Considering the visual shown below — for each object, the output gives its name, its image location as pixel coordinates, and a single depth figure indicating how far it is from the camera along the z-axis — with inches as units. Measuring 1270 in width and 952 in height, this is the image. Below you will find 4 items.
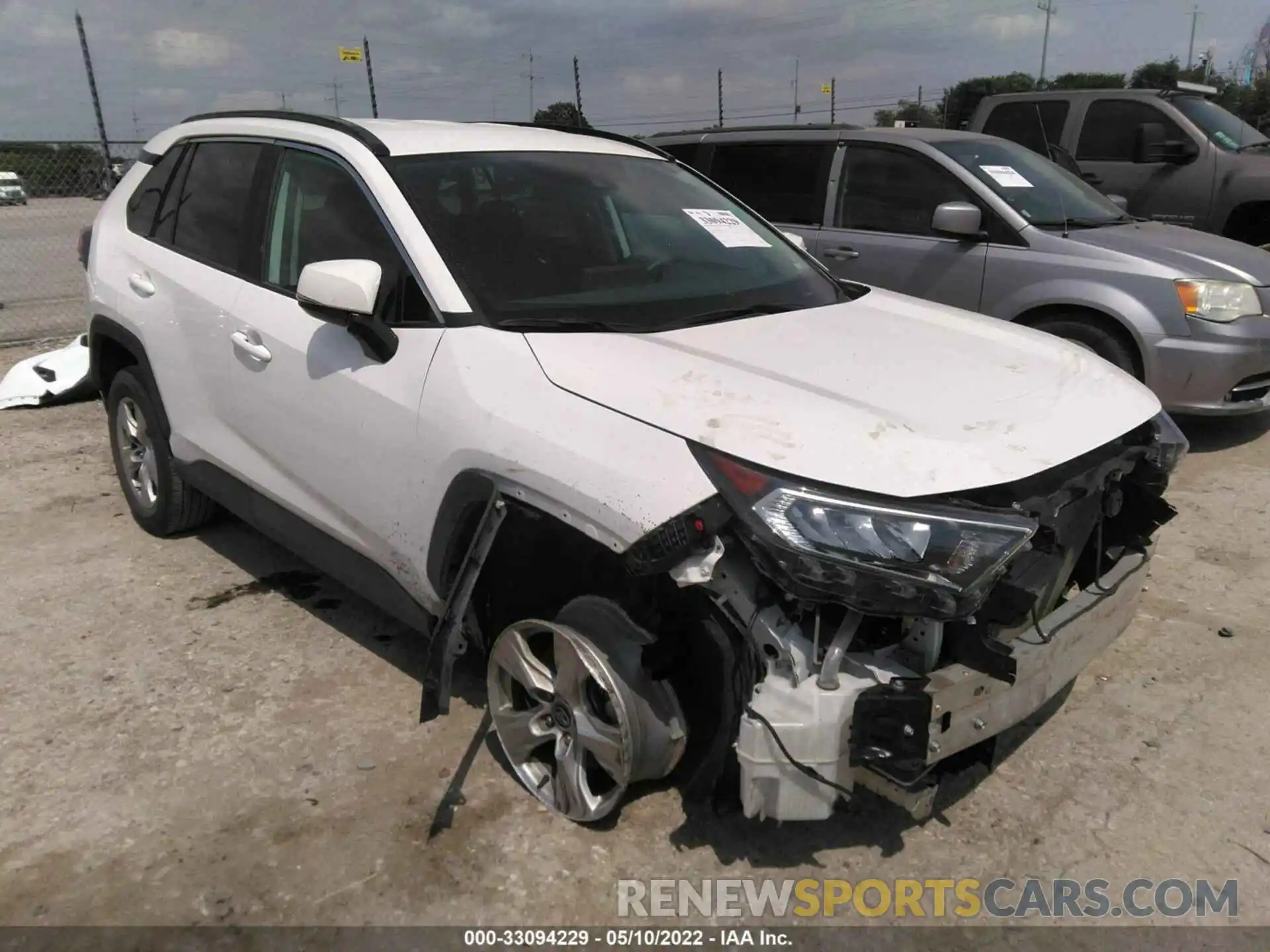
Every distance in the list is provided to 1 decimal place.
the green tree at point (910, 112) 931.3
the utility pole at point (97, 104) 458.3
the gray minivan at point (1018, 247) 210.7
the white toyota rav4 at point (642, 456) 84.2
